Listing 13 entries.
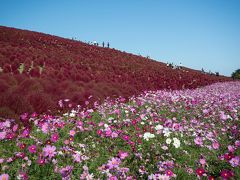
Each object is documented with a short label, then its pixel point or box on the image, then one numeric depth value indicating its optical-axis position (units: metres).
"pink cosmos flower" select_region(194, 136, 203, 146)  3.05
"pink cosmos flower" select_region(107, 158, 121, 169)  2.11
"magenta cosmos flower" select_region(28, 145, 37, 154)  2.28
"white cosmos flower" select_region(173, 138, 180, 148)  2.78
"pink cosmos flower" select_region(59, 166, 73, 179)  1.87
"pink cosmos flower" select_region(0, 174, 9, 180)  1.69
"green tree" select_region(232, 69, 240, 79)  33.20
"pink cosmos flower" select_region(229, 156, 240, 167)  2.24
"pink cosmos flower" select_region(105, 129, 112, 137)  3.02
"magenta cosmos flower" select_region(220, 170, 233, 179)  2.09
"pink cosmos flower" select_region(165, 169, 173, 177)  2.14
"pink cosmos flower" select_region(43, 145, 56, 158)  2.04
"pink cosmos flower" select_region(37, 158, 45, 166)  2.00
